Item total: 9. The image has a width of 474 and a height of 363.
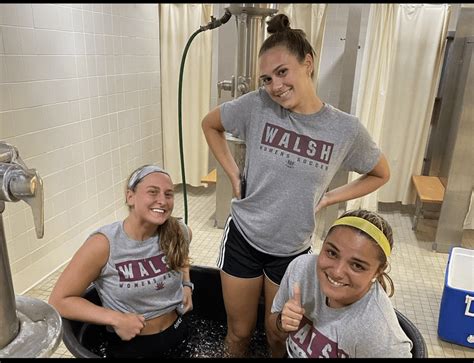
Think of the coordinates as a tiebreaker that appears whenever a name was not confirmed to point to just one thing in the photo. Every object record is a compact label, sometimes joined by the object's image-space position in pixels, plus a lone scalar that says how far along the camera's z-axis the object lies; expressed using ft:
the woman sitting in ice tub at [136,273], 4.04
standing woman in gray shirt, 3.87
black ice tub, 4.38
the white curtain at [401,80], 9.75
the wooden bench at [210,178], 11.06
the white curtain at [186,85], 10.84
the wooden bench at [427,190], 9.39
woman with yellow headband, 3.19
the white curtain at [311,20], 9.75
